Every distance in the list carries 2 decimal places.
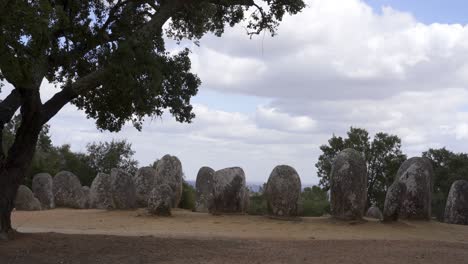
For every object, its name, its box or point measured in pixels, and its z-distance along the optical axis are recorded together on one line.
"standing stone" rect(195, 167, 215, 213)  25.73
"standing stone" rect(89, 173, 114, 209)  26.54
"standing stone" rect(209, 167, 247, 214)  21.50
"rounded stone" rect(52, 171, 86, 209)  29.66
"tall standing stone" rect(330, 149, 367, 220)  19.03
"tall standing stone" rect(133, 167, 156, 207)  26.06
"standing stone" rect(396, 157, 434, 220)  20.42
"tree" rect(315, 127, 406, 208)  30.91
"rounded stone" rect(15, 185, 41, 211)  26.19
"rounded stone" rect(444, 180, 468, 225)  22.06
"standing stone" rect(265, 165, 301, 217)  20.20
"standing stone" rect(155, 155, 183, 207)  25.33
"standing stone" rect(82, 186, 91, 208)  29.13
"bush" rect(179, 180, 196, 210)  29.05
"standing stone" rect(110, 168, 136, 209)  24.41
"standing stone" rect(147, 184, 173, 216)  21.14
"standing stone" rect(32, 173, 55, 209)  28.64
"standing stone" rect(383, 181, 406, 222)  19.50
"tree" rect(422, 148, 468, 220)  32.56
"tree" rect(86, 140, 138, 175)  44.47
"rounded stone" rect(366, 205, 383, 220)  26.81
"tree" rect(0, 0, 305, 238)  9.93
